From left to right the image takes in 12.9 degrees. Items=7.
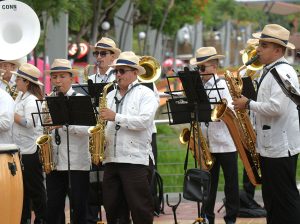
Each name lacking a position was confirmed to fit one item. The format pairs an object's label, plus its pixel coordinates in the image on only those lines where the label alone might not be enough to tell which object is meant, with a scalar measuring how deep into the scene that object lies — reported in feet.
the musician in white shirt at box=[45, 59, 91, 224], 47.62
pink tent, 213.96
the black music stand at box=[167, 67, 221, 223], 45.17
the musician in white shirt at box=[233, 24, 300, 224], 42.22
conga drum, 41.26
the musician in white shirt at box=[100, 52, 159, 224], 44.33
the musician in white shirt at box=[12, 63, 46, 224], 50.60
